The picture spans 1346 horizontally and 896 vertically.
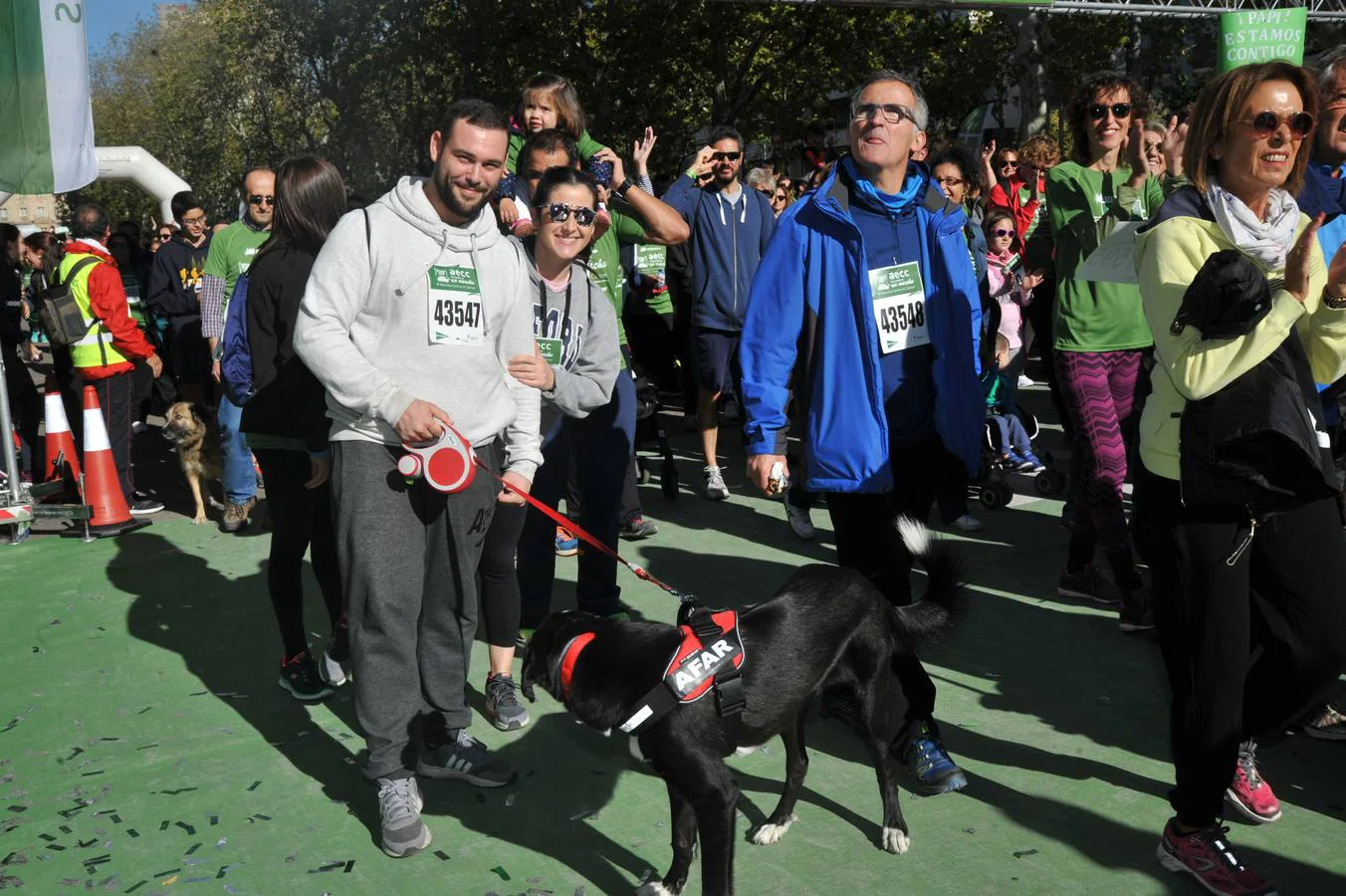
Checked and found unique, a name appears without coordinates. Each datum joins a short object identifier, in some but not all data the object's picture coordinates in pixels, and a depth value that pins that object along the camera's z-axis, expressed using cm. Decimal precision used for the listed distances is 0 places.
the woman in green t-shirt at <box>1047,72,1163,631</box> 545
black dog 319
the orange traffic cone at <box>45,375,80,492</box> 873
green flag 804
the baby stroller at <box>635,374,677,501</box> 810
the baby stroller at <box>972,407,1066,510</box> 742
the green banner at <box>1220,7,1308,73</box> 1401
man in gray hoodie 366
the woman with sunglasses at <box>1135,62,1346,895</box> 304
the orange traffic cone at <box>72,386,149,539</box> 802
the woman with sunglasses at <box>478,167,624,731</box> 465
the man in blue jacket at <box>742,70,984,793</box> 397
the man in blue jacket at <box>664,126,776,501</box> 816
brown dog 833
